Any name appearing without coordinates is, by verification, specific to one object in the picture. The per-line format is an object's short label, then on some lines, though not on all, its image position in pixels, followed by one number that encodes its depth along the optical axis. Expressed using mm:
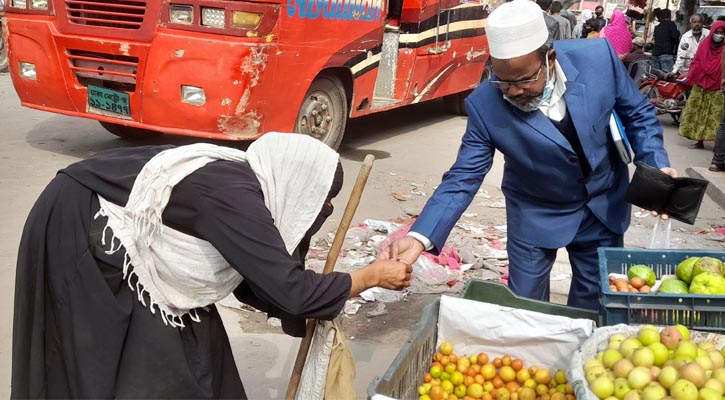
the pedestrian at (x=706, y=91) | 9859
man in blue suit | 2797
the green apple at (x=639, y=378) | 2133
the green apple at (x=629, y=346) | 2230
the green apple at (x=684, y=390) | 2035
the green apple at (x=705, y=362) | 2156
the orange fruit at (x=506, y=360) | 2675
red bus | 6070
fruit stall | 2145
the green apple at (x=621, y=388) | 2115
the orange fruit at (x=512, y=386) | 2592
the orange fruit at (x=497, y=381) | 2656
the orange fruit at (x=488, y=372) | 2660
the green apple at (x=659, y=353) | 2229
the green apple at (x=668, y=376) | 2111
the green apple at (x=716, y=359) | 2188
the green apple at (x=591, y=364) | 2246
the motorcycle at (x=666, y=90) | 12188
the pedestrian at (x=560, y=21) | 11125
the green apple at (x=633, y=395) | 2080
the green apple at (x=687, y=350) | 2193
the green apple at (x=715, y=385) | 2068
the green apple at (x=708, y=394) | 2023
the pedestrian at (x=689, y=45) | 12195
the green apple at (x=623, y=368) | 2168
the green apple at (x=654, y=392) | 2059
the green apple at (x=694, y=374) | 2080
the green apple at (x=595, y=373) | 2182
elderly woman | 2043
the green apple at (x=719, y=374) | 2113
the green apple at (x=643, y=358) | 2186
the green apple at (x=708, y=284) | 2422
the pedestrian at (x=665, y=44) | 14672
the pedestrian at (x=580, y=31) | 18000
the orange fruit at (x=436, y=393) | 2484
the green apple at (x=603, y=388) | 2109
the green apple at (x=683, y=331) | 2299
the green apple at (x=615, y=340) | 2312
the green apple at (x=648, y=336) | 2273
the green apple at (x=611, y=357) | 2238
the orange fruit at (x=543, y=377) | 2602
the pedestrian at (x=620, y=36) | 13883
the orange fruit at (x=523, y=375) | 2615
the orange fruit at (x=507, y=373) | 2633
